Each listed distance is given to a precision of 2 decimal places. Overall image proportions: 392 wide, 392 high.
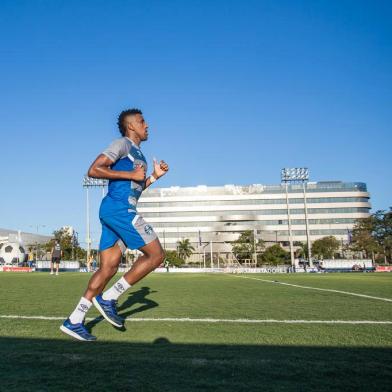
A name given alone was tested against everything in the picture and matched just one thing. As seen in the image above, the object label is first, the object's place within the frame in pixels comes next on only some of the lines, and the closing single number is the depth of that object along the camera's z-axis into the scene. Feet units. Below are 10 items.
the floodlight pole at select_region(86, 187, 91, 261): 226.17
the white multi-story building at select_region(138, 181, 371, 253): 348.79
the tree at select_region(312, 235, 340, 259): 282.36
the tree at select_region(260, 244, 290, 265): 281.33
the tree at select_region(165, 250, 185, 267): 284.47
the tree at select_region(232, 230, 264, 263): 303.07
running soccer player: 11.57
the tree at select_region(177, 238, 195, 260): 321.85
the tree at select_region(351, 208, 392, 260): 246.47
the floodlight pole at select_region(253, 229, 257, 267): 286.54
